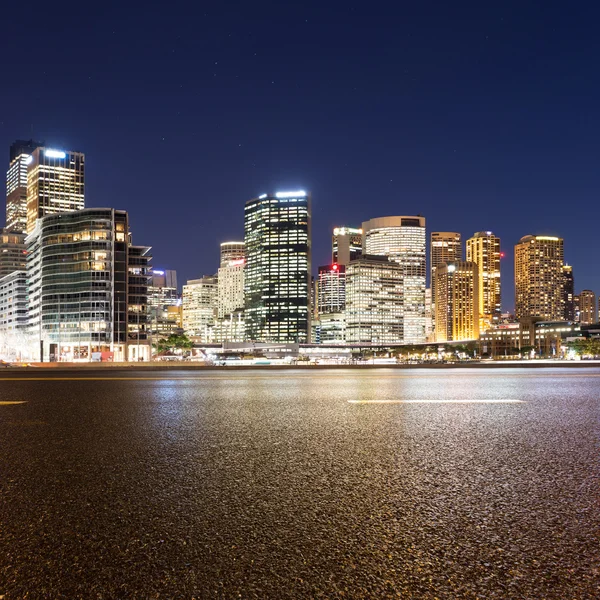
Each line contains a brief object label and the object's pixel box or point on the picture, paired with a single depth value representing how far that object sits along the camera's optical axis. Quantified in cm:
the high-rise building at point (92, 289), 10556
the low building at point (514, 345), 19451
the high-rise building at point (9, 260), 19525
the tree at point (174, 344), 11844
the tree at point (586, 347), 11475
